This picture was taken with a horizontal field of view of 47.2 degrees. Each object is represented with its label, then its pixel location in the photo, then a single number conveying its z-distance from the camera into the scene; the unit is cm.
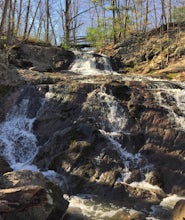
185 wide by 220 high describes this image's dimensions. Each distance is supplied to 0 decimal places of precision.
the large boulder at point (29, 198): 421
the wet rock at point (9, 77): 957
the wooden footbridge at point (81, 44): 1824
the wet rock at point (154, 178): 625
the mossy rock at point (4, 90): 921
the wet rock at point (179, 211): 469
